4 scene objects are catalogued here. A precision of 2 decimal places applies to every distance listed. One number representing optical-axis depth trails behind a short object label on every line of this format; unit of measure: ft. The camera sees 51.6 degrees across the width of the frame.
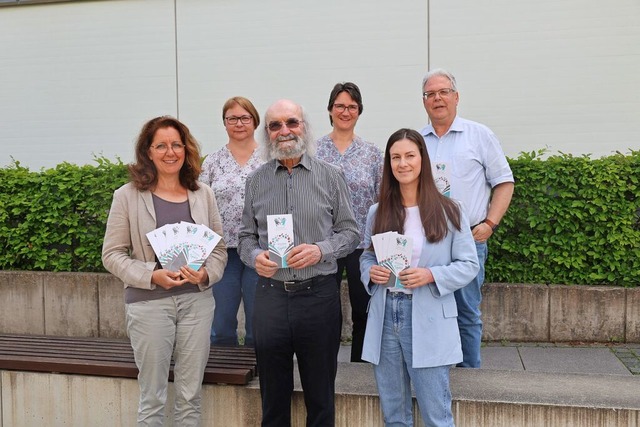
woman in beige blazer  11.96
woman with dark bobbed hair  15.05
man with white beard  11.57
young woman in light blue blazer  11.15
